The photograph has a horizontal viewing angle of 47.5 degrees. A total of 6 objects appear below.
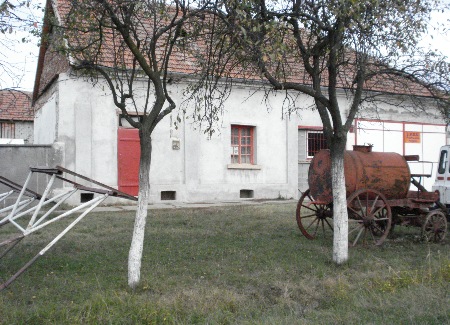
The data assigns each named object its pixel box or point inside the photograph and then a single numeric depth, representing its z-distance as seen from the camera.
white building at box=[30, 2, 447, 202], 15.28
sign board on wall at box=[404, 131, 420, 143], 21.12
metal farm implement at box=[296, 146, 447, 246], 9.62
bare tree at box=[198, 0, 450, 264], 7.17
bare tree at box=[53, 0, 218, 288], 6.57
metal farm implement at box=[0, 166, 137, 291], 5.73
